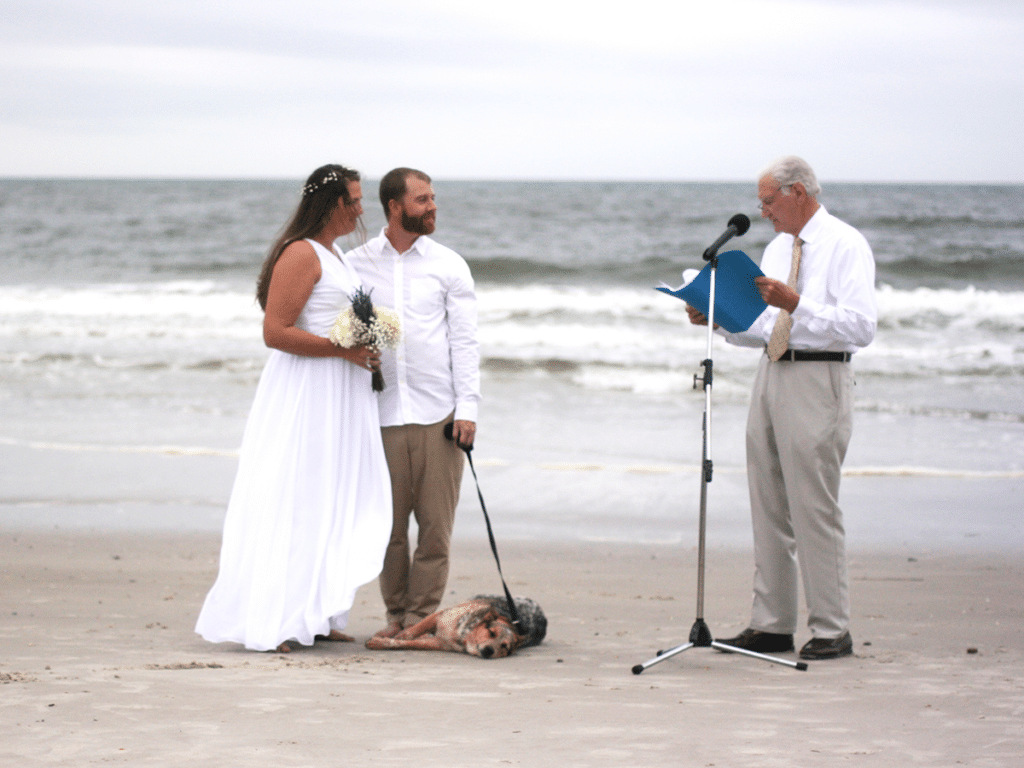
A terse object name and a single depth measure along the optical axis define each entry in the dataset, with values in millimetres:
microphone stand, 7687
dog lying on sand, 8578
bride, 8477
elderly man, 8125
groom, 8898
